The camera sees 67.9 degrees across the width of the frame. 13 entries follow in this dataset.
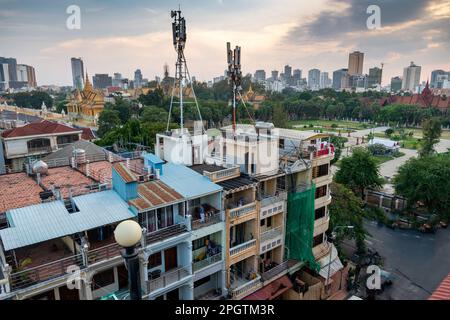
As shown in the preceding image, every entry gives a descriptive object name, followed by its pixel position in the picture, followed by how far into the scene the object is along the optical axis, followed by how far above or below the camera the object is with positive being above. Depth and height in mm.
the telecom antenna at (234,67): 21134 +1692
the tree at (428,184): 33688 -9300
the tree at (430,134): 49406 -6081
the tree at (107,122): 55041 -4590
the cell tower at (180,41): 19594 +3107
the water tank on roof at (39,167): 19734 -4258
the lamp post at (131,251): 5434 -2579
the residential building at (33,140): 36438 -5175
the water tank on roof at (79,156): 22800 -4152
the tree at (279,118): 80625 -5935
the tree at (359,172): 38188 -8886
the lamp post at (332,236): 22631 -10583
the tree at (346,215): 26797 -9697
